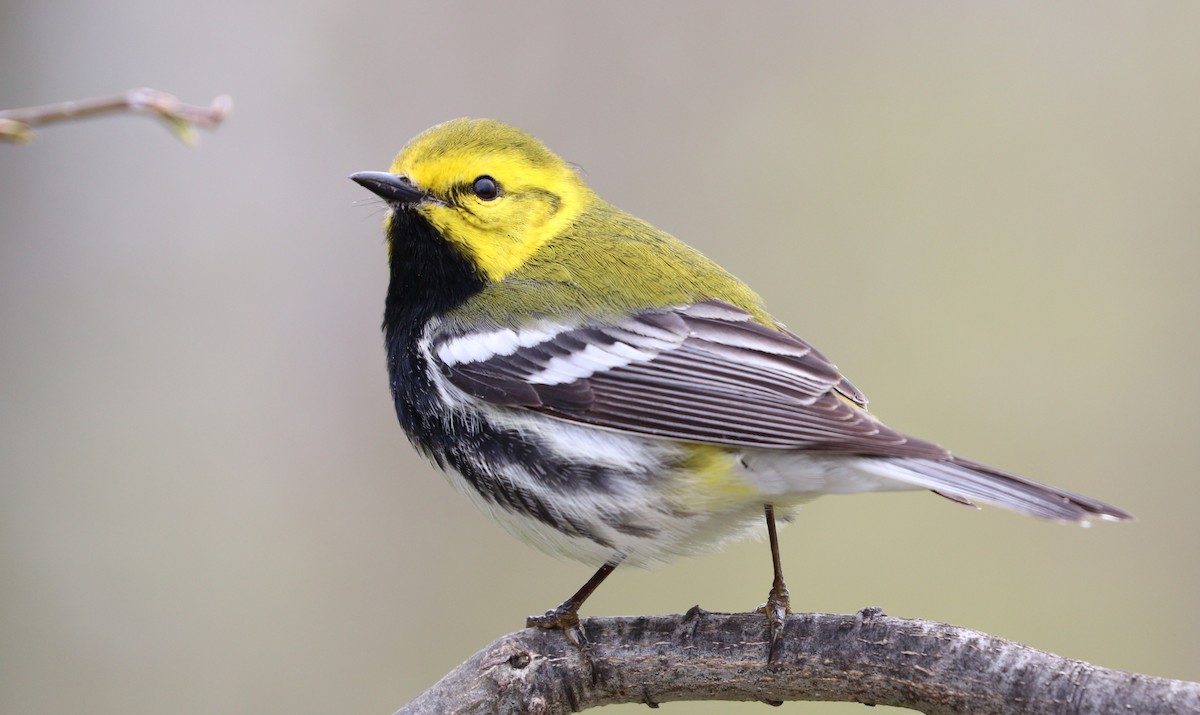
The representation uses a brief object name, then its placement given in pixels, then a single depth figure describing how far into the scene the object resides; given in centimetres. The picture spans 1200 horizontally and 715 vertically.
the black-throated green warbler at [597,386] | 636
